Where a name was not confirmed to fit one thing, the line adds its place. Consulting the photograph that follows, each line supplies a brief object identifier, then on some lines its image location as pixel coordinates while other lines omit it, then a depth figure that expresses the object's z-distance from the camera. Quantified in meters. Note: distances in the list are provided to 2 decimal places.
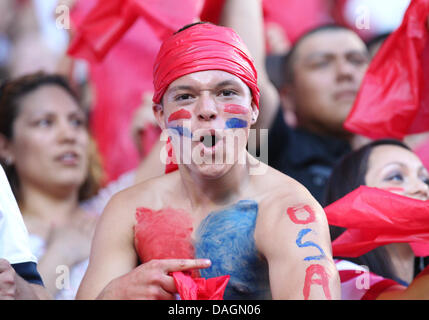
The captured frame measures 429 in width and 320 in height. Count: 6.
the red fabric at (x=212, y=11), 6.52
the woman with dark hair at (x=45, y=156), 6.83
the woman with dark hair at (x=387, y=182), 5.51
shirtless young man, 4.18
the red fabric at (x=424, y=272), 4.79
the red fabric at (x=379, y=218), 4.73
